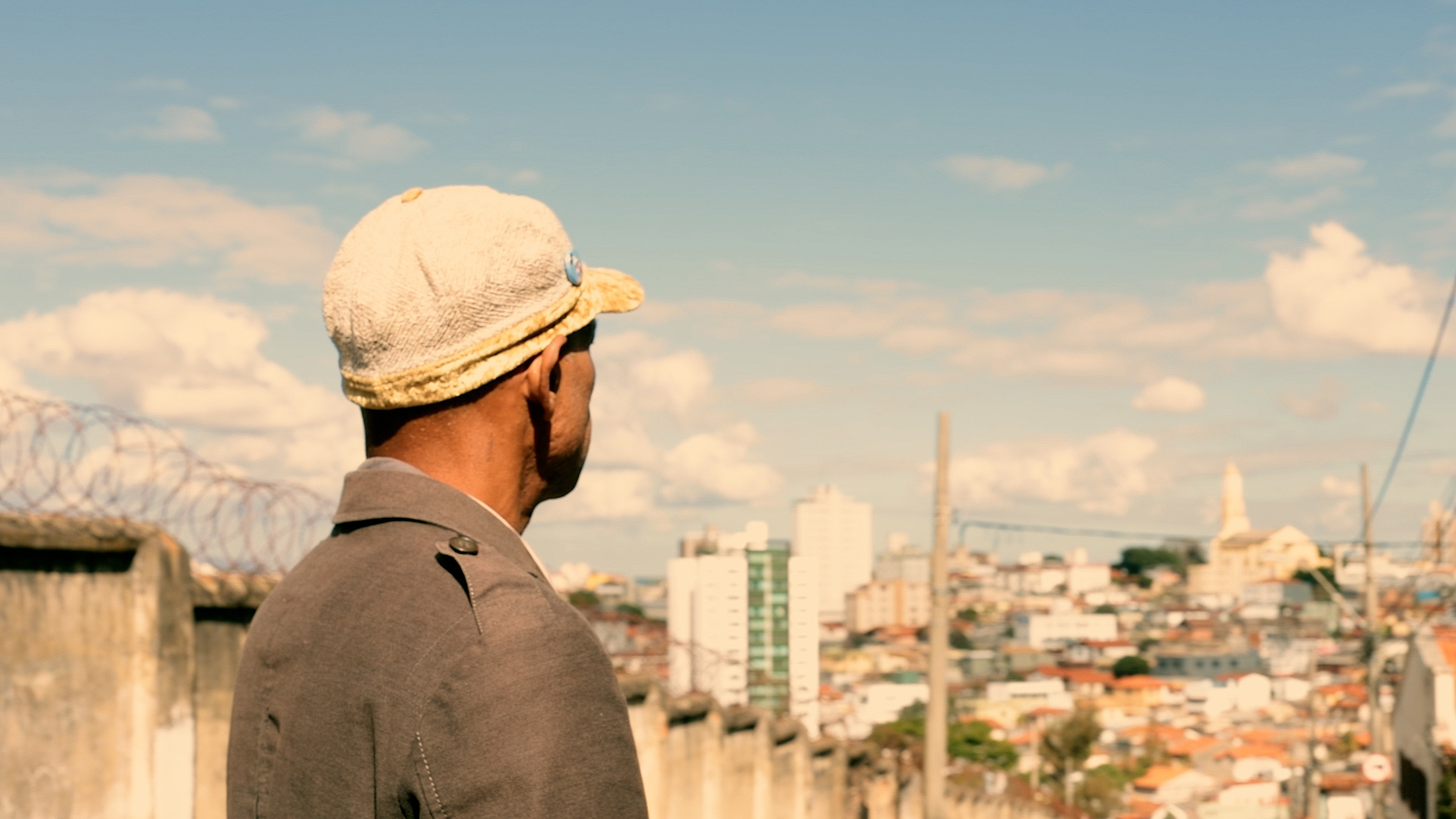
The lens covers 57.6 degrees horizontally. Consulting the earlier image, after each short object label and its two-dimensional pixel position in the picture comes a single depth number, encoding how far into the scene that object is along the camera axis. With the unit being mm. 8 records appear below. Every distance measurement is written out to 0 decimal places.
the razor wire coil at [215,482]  5386
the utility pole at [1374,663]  25188
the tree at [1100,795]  59438
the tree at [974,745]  61656
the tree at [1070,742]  67188
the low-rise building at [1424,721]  20594
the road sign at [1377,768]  22859
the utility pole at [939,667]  14680
